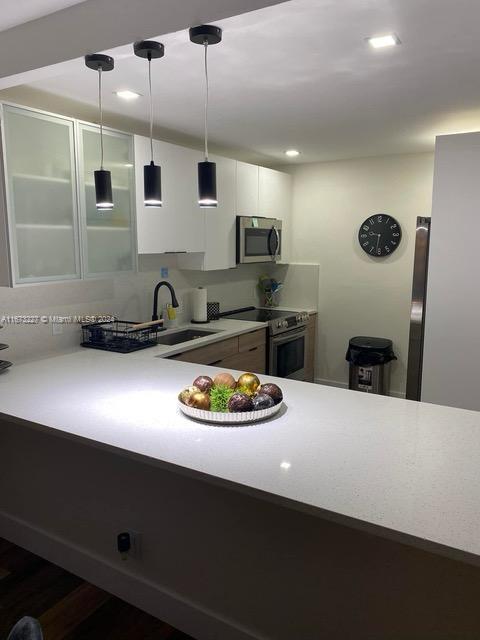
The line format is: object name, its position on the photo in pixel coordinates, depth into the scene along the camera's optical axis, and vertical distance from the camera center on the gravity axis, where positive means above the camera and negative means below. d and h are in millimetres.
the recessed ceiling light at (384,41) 1882 +805
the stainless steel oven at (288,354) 4203 -975
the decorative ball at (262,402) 1819 -583
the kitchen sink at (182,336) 3609 -689
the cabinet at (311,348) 4929 -1038
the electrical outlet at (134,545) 2109 -1294
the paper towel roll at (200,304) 4035 -487
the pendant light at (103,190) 2045 +229
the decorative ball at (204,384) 1939 -553
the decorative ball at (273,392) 1902 -568
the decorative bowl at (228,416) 1784 -624
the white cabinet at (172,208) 3084 +258
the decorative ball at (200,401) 1817 -581
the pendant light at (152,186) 2012 +241
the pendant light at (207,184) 1864 +233
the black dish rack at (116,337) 3080 -594
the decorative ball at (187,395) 1857 -577
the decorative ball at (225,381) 1995 -557
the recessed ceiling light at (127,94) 2611 +812
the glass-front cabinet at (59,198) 2320 +241
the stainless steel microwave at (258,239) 4207 +58
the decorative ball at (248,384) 1957 -560
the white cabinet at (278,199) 4498 +455
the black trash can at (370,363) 4457 -1071
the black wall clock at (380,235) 4586 +111
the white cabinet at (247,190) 4128 +482
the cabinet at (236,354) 3367 -800
